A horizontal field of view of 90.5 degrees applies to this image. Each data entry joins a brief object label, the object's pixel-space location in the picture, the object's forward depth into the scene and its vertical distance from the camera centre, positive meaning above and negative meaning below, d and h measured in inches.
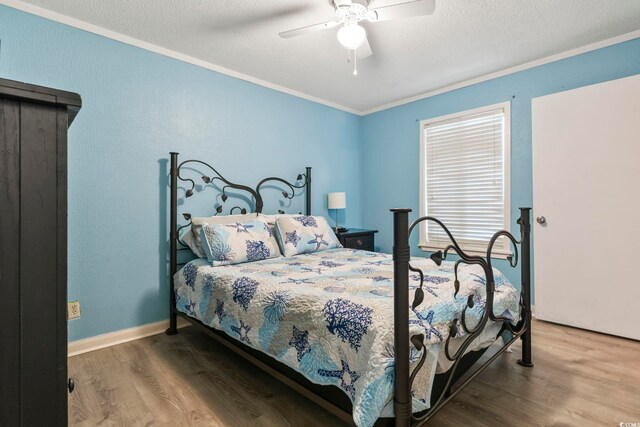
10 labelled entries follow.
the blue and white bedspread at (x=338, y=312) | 46.5 -18.1
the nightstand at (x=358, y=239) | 138.0 -10.7
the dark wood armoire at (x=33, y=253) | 25.9 -3.1
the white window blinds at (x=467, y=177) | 125.3 +16.2
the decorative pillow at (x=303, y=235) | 107.7 -7.0
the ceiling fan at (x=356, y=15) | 70.4 +46.2
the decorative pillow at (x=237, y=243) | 92.7 -8.4
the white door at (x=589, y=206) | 94.8 +2.7
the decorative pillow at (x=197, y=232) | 100.4 -5.3
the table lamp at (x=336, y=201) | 151.3 +6.8
